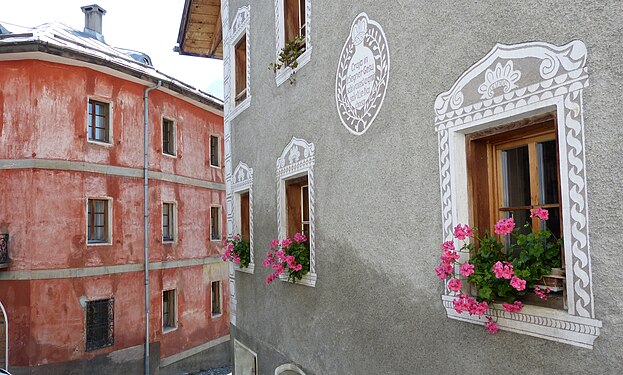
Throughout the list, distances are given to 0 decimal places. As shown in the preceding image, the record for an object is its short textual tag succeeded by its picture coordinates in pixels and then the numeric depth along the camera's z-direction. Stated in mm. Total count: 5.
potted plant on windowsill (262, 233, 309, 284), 6706
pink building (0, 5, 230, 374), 13609
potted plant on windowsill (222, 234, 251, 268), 8914
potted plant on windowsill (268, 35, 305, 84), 7113
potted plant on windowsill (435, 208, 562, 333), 3354
